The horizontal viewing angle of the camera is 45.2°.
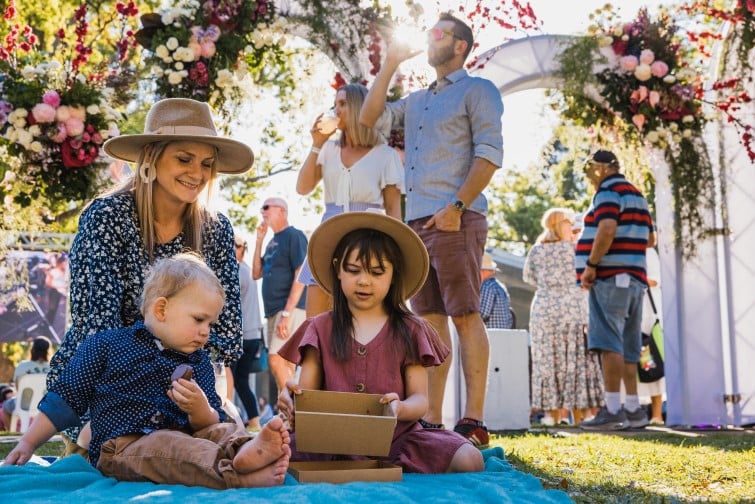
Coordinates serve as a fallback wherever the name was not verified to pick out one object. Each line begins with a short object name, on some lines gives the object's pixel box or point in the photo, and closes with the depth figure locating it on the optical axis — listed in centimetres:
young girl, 342
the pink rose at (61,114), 627
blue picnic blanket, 244
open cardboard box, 293
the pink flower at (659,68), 746
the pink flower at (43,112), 619
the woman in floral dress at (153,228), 345
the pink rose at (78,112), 631
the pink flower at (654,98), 745
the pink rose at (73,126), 628
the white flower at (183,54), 623
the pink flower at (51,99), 623
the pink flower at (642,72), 741
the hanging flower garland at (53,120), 627
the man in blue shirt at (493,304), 863
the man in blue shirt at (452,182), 469
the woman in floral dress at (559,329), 822
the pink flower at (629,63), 745
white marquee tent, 746
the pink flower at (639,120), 757
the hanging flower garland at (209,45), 630
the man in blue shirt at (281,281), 710
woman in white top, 517
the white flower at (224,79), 634
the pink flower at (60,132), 628
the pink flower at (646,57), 746
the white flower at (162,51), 625
